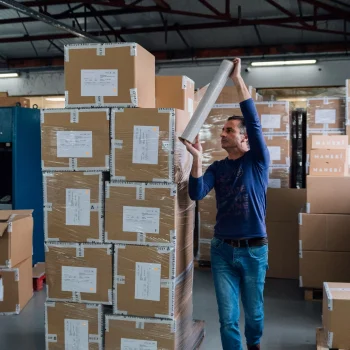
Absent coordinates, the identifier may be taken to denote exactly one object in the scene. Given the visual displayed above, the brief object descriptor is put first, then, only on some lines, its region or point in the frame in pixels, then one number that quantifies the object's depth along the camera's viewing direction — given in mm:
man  2617
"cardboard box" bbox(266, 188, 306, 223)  5328
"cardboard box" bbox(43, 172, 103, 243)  2965
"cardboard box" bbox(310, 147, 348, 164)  4570
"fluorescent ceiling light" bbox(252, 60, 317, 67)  8938
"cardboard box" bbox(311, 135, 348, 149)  4637
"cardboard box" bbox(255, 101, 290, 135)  5484
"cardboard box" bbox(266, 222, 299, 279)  5328
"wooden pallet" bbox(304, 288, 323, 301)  4613
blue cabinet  4957
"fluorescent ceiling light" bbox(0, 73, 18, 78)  10730
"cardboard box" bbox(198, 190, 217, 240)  5656
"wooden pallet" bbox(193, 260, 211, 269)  5762
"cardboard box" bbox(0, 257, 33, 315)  4254
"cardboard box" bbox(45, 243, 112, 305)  2977
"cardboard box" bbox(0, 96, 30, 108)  5613
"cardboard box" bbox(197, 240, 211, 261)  5719
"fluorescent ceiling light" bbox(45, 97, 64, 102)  11016
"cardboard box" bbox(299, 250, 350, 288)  4520
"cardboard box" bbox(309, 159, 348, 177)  4543
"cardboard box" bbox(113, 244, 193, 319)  2863
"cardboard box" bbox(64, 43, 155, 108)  2861
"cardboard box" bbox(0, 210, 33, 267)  4113
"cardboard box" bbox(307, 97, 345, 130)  5602
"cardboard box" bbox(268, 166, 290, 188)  5570
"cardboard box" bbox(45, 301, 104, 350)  3031
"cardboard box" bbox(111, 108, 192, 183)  2830
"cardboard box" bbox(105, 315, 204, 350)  2885
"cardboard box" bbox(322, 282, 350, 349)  2908
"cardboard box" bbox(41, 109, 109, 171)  2932
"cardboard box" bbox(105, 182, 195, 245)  2842
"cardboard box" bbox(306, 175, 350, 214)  4461
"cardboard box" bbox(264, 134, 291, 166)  5511
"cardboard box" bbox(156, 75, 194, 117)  3150
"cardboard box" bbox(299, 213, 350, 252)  4504
